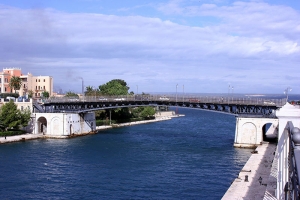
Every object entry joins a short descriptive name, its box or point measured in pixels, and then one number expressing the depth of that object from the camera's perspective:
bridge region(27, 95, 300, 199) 60.03
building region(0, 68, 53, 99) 113.28
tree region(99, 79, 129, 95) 107.81
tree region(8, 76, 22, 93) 101.06
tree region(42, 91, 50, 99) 114.12
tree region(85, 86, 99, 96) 110.99
